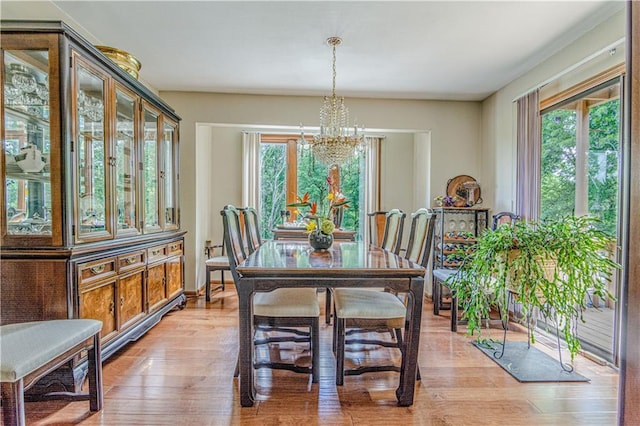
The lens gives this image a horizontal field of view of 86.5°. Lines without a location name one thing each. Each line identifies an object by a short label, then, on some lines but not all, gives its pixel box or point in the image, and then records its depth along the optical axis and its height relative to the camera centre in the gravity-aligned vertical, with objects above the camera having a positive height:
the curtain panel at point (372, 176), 5.24 +0.48
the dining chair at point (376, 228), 5.06 -0.31
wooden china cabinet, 1.97 +0.13
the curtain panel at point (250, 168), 5.12 +0.58
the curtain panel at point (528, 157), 3.38 +0.51
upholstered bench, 1.44 -0.70
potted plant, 1.97 -0.37
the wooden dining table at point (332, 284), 1.92 -0.44
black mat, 2.35 -1.18
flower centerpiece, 2.82 -0.19
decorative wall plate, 4.43 +0.32
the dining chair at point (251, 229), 3.09 -0.22
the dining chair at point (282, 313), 2.18 -0.68
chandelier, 3.46 +0.65
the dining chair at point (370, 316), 2.18 -0.70
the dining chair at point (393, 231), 3.08 -0.23
